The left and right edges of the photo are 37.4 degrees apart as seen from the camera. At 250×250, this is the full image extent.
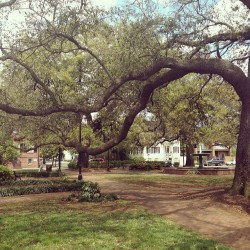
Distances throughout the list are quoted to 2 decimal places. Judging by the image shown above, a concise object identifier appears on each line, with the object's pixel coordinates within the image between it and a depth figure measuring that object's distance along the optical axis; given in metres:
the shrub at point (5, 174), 25.22
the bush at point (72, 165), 50.44
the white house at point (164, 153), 84.69
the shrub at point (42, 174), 32.81
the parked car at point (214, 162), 63.66
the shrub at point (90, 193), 14.89
